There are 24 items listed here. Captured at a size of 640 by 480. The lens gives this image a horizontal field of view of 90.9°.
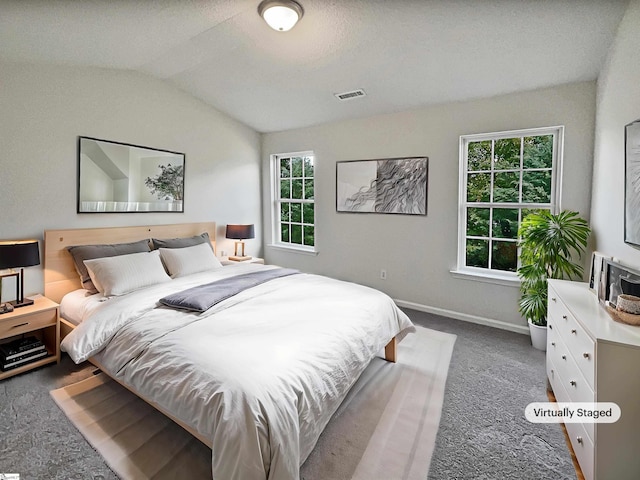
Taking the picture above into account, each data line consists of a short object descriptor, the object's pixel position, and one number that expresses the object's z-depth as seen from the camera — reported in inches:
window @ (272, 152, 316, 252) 186.5
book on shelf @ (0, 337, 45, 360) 94.3
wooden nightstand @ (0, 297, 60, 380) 91.3
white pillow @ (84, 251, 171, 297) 105.3
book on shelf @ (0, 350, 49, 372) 92.9
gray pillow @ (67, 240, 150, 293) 112.0
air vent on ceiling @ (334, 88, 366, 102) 136.0
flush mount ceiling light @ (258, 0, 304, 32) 87.6
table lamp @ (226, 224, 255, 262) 170.6
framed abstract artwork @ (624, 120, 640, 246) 69.4
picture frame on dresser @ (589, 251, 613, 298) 76.3
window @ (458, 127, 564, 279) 121.4
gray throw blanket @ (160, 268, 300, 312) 86.5
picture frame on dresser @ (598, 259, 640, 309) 66.2
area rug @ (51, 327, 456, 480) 62.6
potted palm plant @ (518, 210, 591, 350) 101.4
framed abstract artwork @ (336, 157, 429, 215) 146.3
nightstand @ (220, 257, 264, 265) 159.8
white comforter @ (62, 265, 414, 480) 49.9
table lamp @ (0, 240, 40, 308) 91.7
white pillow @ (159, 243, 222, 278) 127.3
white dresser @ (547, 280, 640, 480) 53.8
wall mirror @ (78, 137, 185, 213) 122.7
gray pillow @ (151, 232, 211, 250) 138.3
